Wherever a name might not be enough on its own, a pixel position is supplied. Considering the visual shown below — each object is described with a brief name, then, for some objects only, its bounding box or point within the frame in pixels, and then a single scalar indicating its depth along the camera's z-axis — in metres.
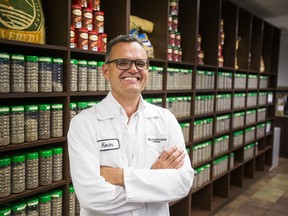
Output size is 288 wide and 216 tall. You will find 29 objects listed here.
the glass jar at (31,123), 1.68
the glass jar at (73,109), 1.90
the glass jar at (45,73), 1.72
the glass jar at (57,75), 1.78
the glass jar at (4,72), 1.53
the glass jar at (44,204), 1.78
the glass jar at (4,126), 1.55
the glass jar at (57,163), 1.83
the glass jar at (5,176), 1.57
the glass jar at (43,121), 1.75
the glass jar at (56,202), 1.84
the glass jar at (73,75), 1.87
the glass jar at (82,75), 1.92
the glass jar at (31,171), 1.71
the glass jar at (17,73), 1.59
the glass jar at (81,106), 1.95
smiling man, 1.24
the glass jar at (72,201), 1.94
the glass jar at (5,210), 1.58
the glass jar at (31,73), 1.66
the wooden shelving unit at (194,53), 1.82
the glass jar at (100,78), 2.04
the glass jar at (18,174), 1.64
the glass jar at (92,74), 1.98
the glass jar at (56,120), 1.81
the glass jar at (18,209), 1.65
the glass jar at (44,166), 1.77
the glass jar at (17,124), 1.62
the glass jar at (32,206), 1.72
